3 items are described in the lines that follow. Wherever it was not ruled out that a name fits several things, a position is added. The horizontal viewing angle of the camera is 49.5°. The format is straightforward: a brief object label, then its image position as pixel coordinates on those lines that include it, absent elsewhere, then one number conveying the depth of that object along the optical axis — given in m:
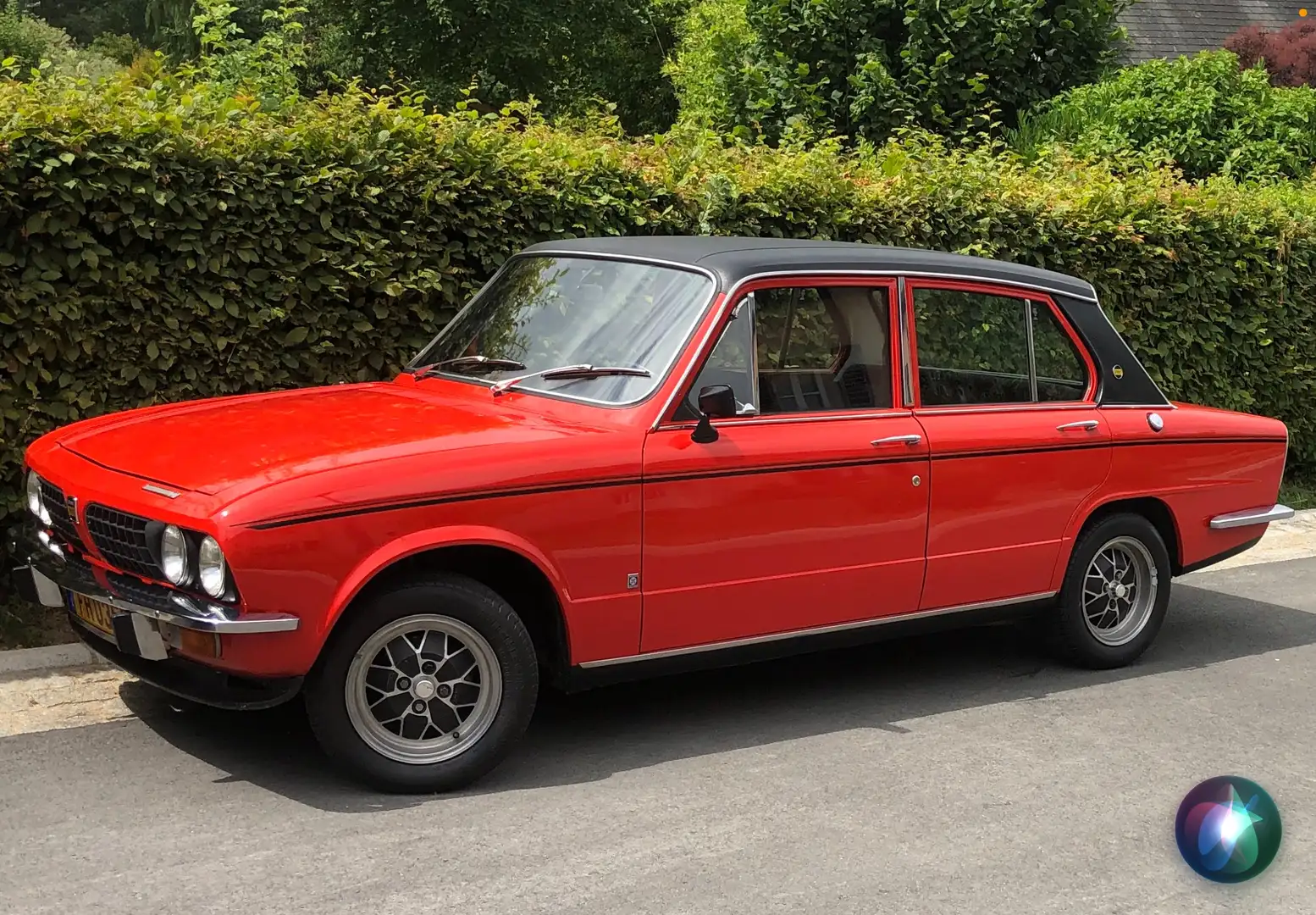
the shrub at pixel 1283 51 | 21.59
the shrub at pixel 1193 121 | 14.89
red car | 4.55
